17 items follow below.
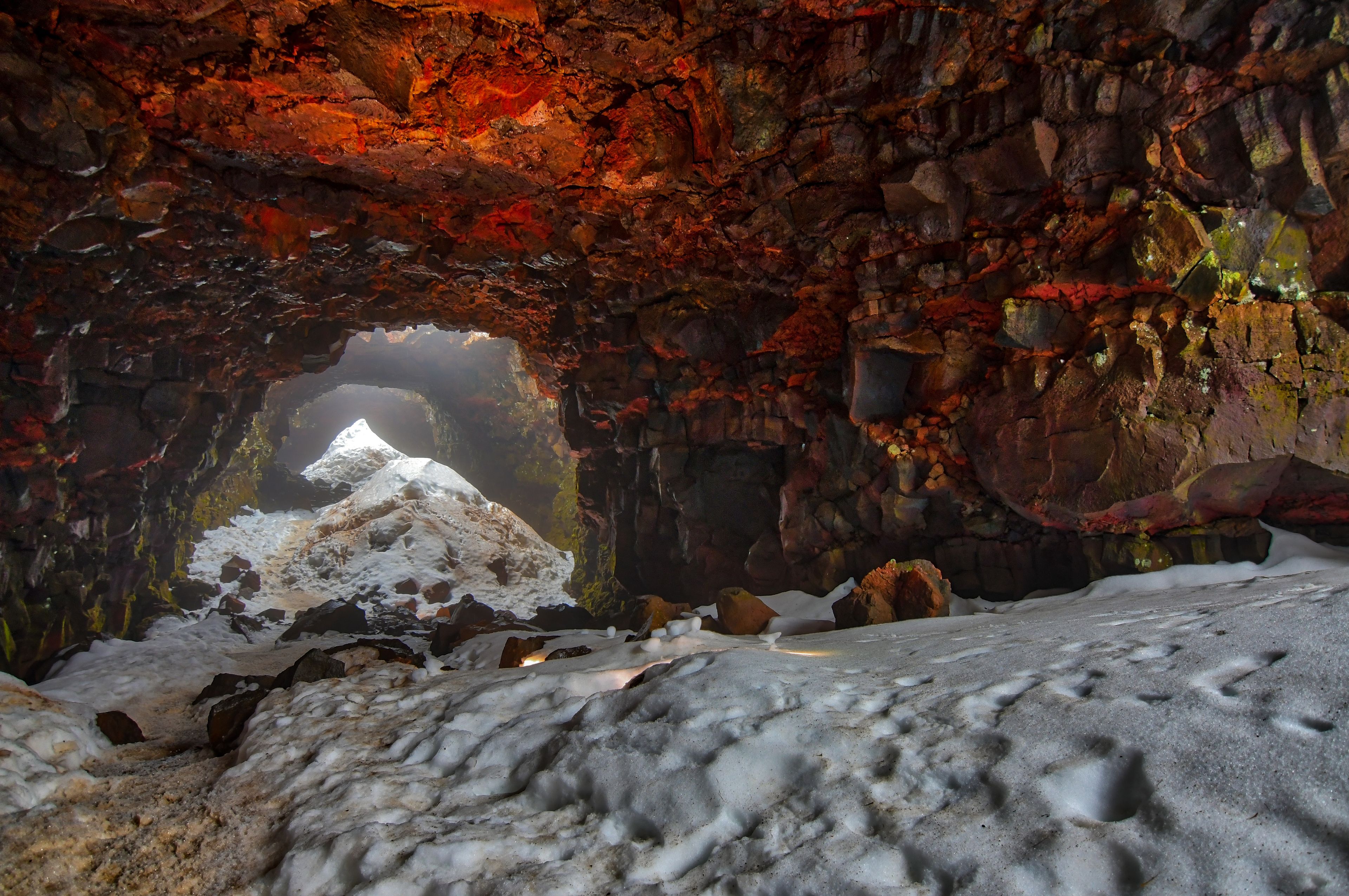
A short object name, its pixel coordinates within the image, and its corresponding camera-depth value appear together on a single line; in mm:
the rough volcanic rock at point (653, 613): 7949
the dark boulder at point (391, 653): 6484
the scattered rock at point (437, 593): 14906
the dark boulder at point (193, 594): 12516
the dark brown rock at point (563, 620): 11859
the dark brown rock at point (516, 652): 6945
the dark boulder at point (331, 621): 11438
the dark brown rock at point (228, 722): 4035
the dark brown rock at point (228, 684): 7070
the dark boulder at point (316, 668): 5344
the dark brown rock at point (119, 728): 4777
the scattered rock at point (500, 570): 16406
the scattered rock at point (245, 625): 11719
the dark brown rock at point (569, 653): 6438
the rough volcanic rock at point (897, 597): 6676
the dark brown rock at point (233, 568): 14062
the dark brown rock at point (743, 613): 7402
